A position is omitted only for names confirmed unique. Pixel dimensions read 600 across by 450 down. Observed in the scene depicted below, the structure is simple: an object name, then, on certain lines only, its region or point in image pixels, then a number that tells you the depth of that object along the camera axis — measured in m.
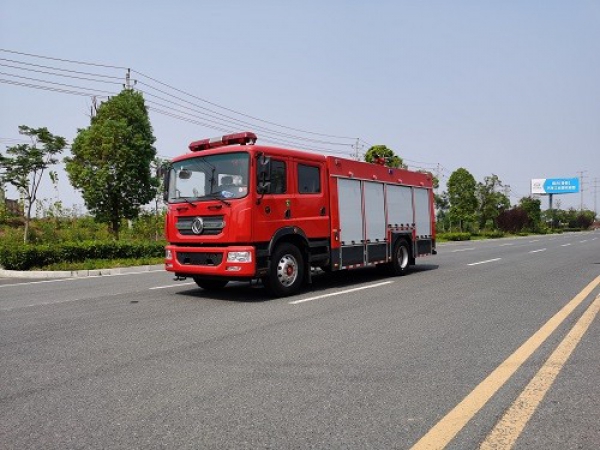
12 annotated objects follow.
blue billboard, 91.12
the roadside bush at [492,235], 53.38
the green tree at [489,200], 61.09
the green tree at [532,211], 72.31
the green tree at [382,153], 40.62
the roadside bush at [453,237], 40.38
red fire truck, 7.63
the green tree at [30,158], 21.23
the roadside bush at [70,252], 13.73
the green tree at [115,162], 19.02
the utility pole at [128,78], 25.73
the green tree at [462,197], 54.44
